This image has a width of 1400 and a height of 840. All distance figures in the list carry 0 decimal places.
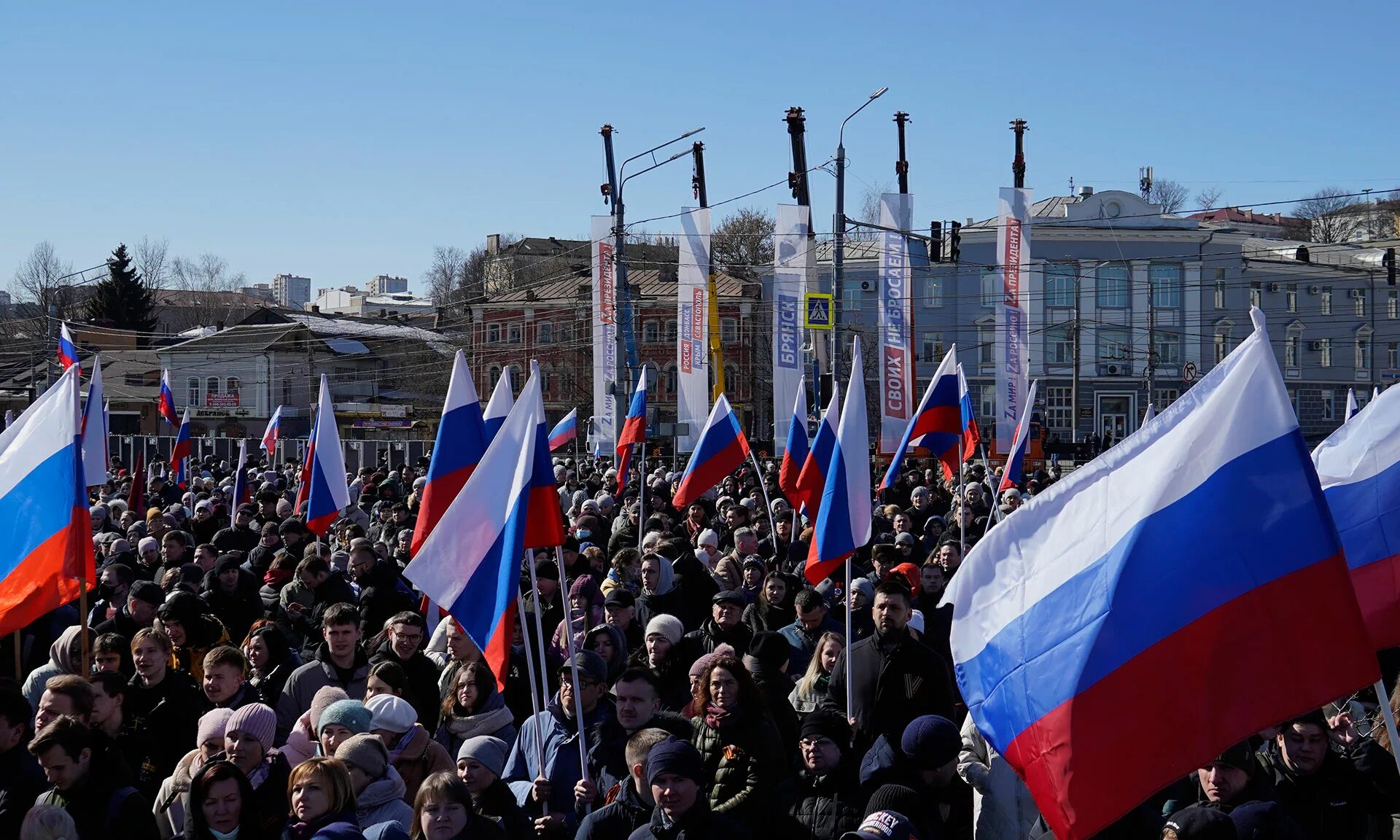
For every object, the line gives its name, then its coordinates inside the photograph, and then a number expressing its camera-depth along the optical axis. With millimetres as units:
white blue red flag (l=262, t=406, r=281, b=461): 24797
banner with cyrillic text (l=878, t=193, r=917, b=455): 27391
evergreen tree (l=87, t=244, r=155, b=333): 82625
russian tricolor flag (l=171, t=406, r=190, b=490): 24172
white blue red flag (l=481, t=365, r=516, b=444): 10000
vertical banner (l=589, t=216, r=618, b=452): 30906
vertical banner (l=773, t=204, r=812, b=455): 27984
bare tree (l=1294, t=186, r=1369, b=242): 85250
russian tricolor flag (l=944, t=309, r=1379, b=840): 4051
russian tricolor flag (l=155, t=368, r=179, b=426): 24438
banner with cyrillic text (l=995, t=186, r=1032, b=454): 29047
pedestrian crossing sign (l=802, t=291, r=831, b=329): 26828
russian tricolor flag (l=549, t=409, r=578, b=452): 20781
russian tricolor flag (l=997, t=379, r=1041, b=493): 16703
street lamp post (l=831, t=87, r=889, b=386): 27214
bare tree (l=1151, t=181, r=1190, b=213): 81438
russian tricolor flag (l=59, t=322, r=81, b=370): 17761
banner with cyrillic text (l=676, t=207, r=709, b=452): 29172
